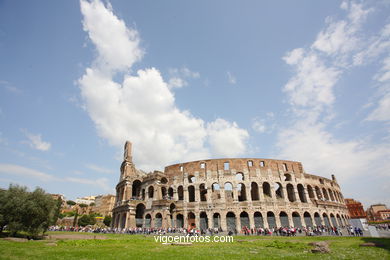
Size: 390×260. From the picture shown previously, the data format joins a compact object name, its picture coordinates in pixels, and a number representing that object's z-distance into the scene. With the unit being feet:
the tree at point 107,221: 228.63
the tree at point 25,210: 65.05
